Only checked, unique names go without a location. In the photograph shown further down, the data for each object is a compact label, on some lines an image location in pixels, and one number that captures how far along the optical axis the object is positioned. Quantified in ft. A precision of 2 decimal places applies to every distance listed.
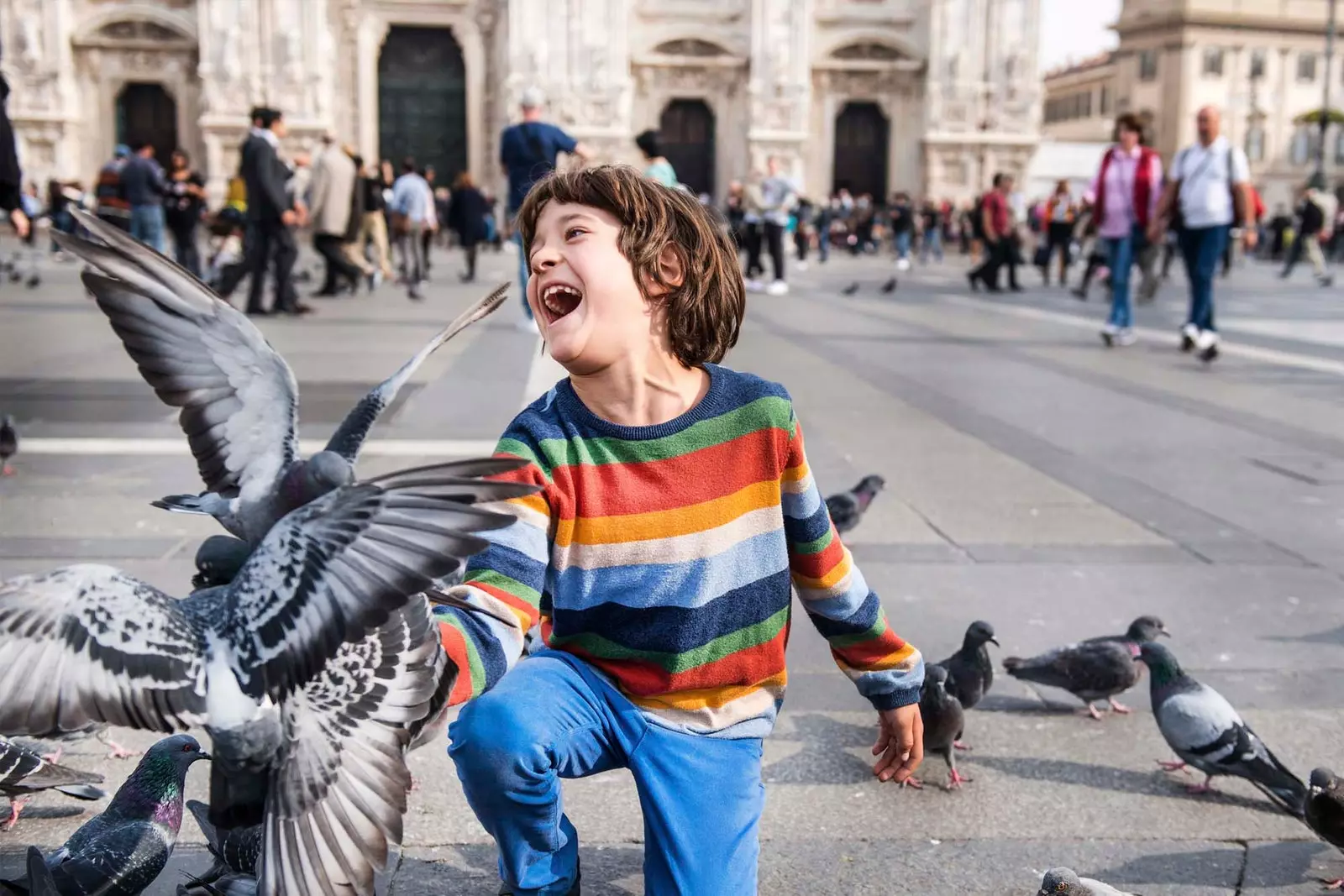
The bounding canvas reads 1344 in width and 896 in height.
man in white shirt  33.30
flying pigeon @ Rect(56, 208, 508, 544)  5.26
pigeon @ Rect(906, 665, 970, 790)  9.33
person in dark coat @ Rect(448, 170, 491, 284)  62.54
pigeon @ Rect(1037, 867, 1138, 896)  7.07
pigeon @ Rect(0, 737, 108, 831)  7.23
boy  6.48
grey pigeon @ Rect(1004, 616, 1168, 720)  10.52
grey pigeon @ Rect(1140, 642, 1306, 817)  9.00
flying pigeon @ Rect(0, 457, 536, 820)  4.59
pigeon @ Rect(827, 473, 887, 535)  15.14
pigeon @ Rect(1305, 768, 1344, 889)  8.11
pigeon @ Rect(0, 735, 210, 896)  6.56
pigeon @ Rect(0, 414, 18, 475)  18.43
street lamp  120.87
